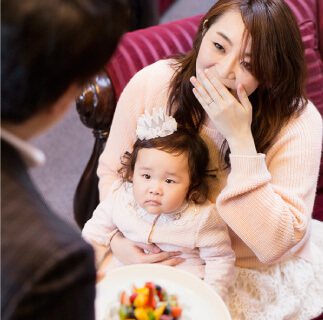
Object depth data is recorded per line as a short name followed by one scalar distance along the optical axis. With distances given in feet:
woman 3.85
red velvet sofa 5.23
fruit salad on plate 3.31
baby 4.03
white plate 3.47
